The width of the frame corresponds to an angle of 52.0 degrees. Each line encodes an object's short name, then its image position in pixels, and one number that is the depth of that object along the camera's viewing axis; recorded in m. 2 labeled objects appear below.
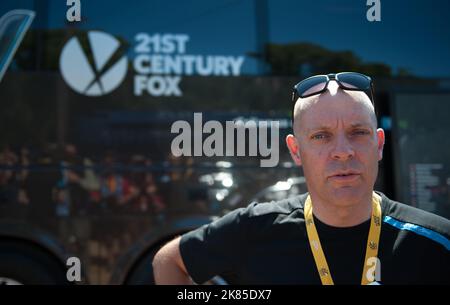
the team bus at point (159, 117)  3.31
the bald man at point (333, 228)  1.61
